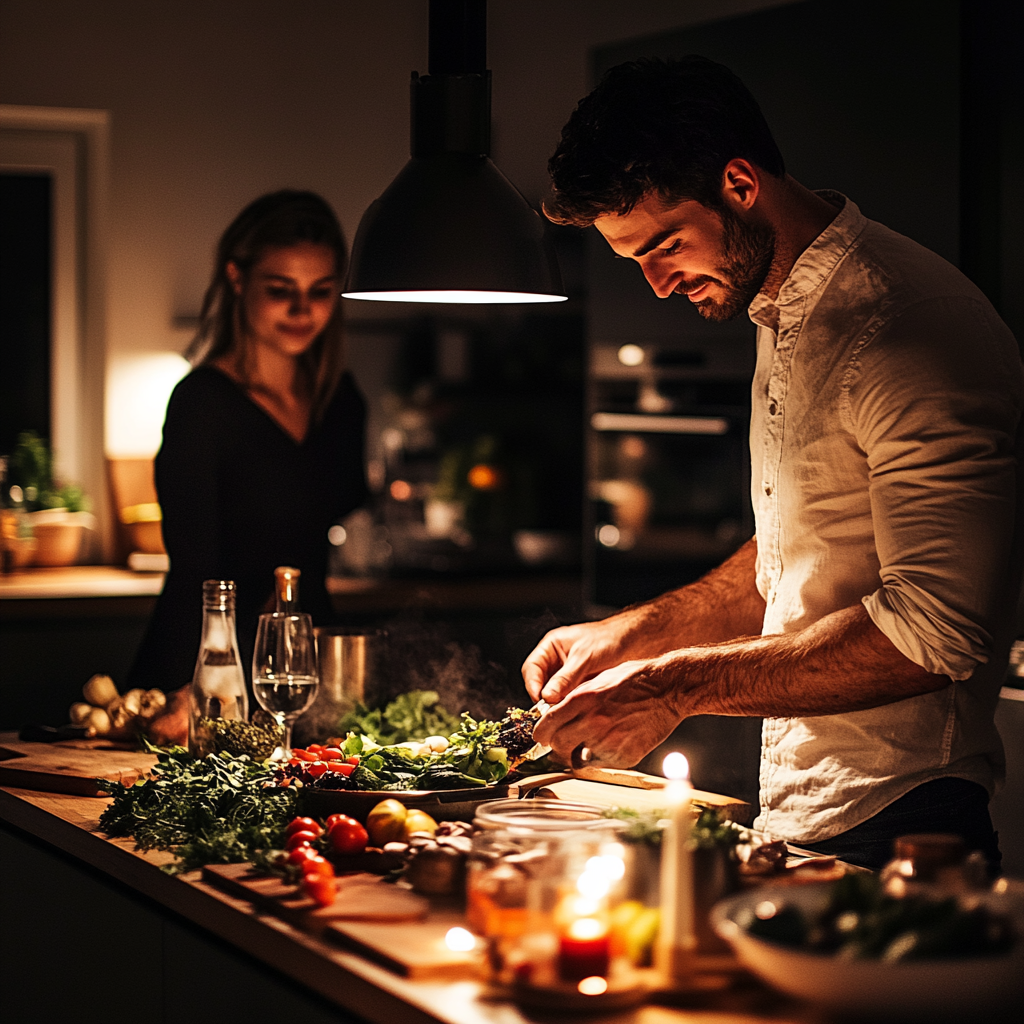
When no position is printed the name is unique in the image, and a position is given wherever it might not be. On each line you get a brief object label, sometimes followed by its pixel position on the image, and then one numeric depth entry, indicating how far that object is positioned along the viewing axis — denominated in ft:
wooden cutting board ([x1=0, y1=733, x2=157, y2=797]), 6.76
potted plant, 14.21
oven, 12.82
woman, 10.09
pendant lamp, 6.33
